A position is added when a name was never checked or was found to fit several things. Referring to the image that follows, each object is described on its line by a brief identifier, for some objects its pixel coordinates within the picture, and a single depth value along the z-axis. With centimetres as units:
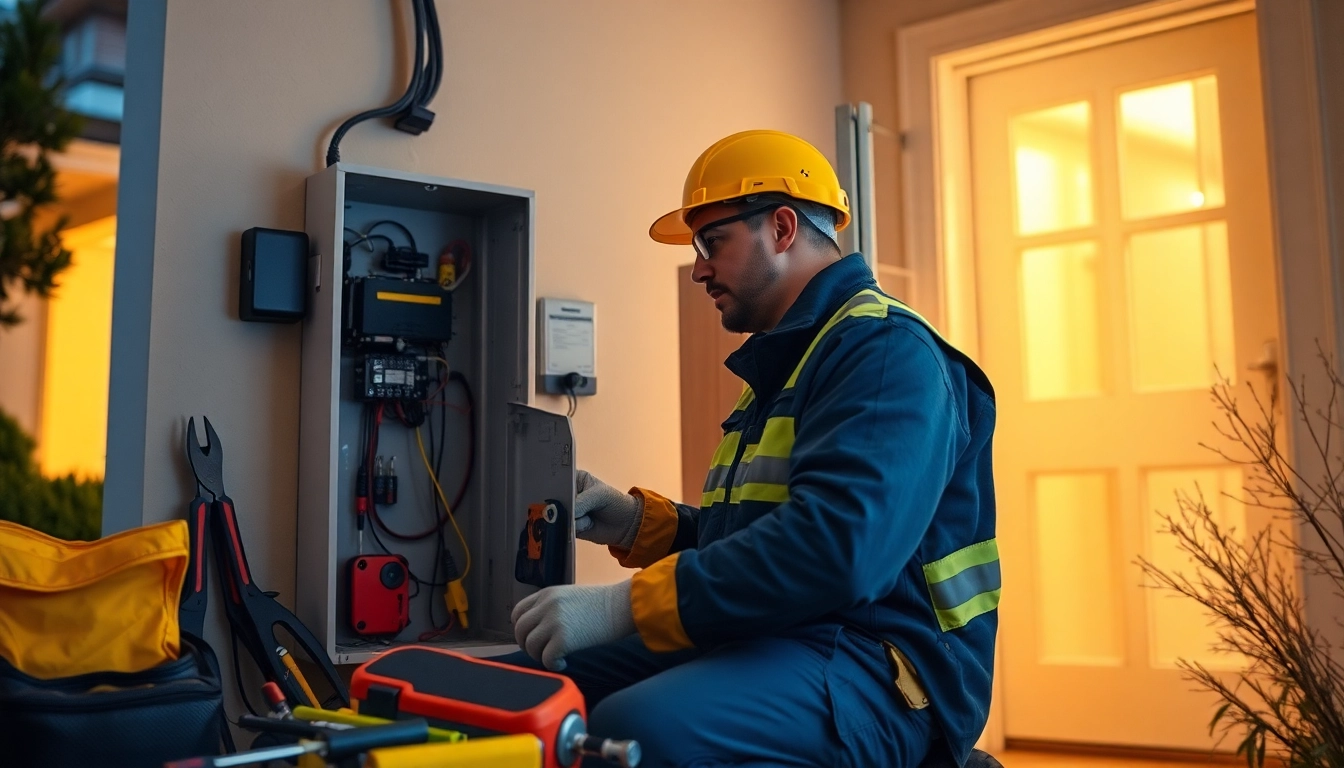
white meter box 308
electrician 148
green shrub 289
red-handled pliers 230
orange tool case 125
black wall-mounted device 248
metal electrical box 250
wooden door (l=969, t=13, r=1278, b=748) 344
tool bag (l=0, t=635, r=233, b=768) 156
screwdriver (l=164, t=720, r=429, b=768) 113
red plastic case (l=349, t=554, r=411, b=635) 258
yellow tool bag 167
